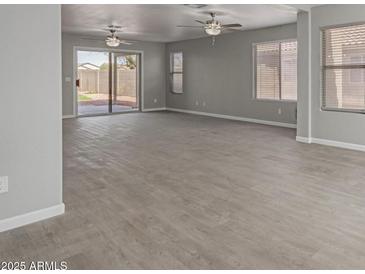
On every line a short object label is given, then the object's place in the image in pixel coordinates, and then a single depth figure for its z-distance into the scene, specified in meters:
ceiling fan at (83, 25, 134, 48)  8.05
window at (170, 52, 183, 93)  11.14
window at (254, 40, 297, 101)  7.81
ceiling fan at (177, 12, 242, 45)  6.50
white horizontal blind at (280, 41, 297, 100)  7.73
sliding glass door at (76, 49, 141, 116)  10.31
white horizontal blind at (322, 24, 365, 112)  5.26
